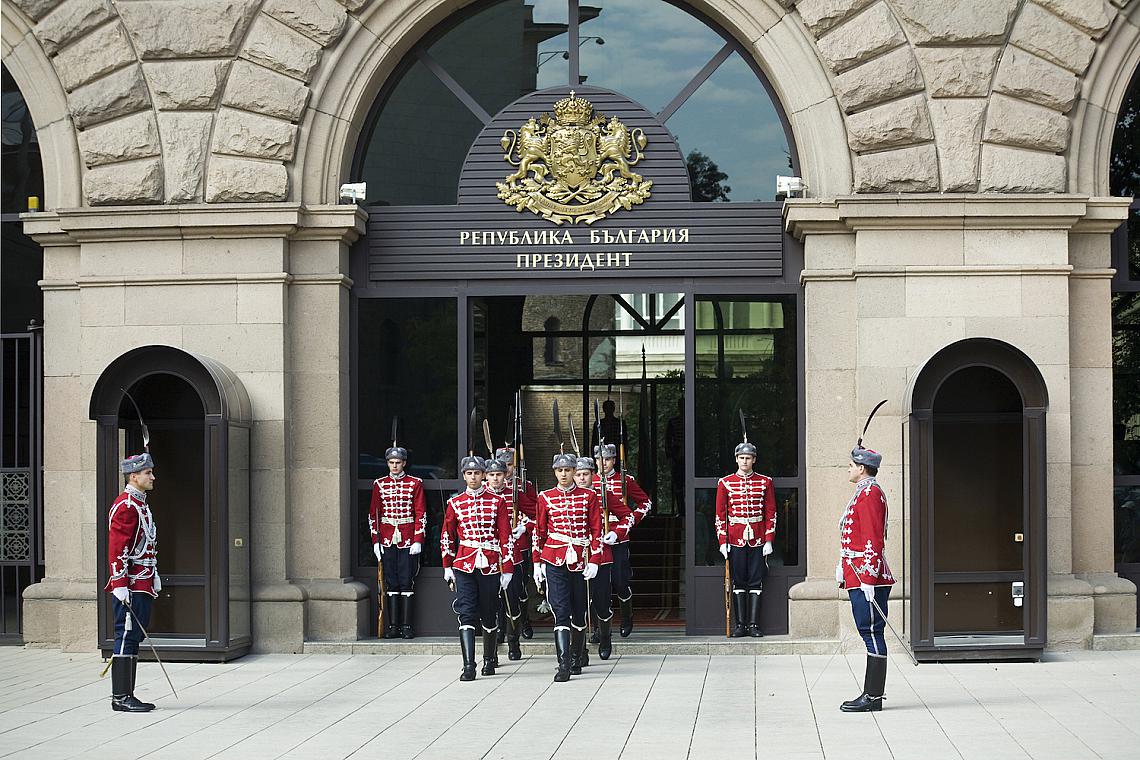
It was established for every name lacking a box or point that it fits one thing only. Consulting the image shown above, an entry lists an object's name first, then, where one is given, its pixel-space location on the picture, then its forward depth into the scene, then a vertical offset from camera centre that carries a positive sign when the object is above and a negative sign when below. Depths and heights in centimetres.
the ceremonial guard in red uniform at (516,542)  1250 -132
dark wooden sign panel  1414 +158
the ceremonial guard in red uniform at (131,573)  1078 -132
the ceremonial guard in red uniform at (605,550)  1243 -140
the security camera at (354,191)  1405 +198
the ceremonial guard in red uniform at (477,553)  1211 -132
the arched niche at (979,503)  1230 -98
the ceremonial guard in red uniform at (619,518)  1415 -117
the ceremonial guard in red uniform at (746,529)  1374 -128
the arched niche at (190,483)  1290 -78
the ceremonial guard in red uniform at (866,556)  1046 -118
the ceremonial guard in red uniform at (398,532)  1408 -131
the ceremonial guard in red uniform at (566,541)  1216 -123
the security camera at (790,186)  1386 +198
